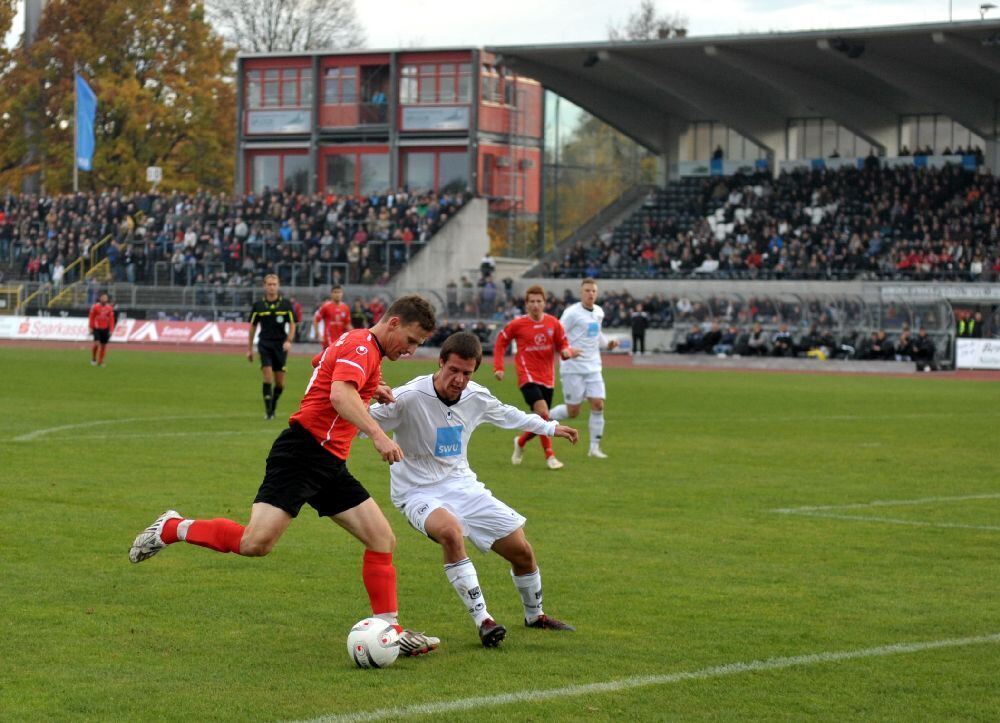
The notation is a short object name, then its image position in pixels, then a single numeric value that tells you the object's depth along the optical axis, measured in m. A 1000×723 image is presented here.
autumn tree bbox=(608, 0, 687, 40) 84.68
